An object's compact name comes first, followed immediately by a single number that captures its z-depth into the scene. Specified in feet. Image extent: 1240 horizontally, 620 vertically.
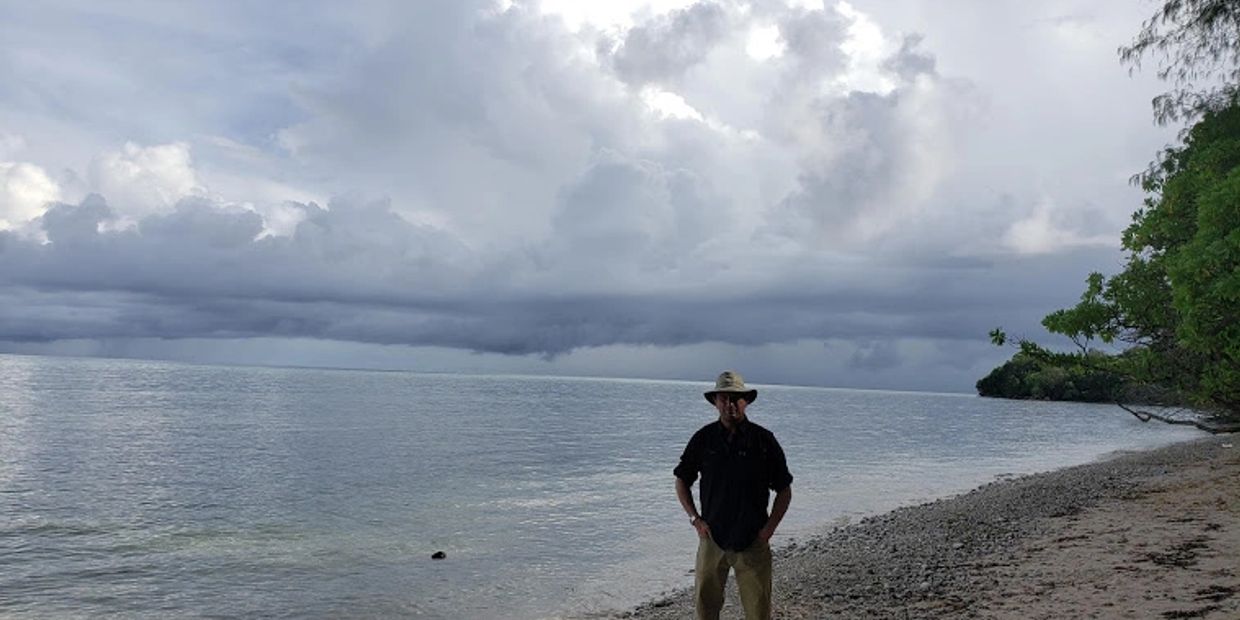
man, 25.29
